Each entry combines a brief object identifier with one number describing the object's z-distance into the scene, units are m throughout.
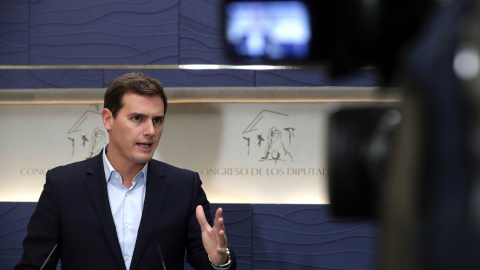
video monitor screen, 2.06
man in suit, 5.14
